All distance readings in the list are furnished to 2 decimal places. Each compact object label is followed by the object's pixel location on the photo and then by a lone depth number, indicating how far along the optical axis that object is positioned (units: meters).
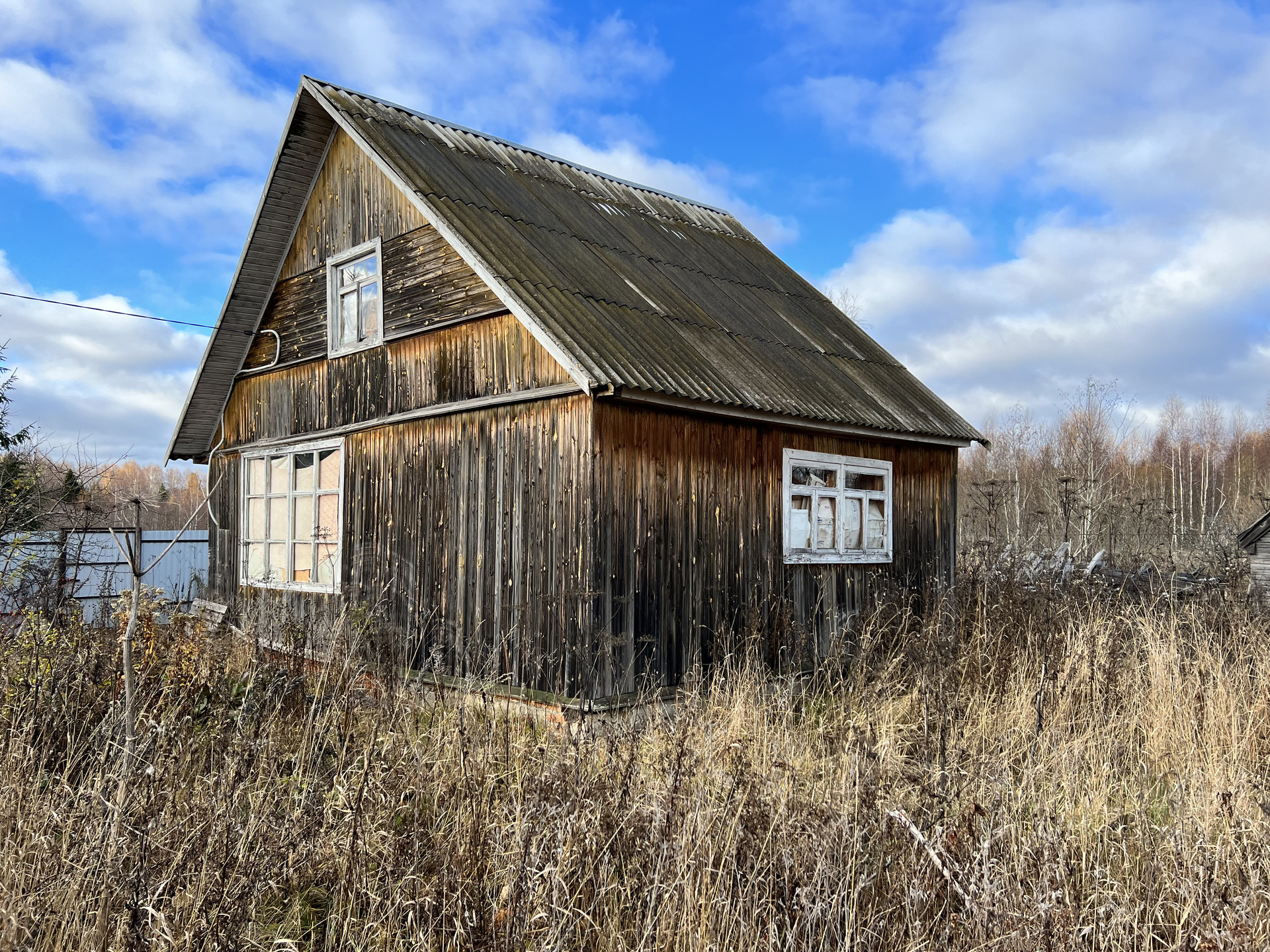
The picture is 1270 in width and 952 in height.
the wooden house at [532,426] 7.56
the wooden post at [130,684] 3.81
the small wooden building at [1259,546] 17.06
